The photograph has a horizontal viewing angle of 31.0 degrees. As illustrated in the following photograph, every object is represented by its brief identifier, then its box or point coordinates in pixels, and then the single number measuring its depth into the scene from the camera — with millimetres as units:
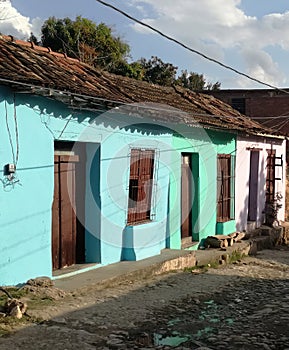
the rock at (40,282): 6805
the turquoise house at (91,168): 6812
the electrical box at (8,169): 6637
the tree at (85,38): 25262
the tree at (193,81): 39625
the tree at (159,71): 31448
